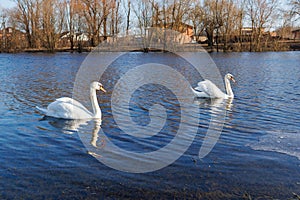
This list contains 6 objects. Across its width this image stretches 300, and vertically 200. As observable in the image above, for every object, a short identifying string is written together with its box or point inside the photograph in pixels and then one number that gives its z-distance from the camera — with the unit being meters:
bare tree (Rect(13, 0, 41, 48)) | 58.64
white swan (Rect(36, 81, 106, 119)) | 8.47
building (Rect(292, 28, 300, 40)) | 84.04
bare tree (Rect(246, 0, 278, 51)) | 52.22
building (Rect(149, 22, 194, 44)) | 54.23
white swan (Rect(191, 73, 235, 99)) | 12.28
